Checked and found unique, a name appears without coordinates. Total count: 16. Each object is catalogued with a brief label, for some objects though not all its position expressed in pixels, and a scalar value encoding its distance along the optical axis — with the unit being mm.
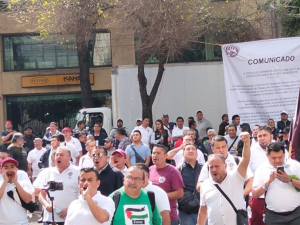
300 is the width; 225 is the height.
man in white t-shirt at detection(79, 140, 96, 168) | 10078
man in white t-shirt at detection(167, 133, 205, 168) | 9609
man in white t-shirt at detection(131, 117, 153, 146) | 15753
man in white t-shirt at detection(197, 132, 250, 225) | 6715
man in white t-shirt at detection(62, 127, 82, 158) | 13605
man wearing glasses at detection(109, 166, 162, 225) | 5953
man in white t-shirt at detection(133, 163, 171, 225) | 6582
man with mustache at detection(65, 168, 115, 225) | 5969
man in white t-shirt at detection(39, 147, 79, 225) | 8023
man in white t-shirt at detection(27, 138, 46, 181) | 13742
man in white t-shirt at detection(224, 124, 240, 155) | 12367
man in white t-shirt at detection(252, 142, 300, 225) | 7008
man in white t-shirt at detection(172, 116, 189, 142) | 16047
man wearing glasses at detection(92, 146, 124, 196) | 7879
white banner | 15359
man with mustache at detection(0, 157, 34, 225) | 7646
